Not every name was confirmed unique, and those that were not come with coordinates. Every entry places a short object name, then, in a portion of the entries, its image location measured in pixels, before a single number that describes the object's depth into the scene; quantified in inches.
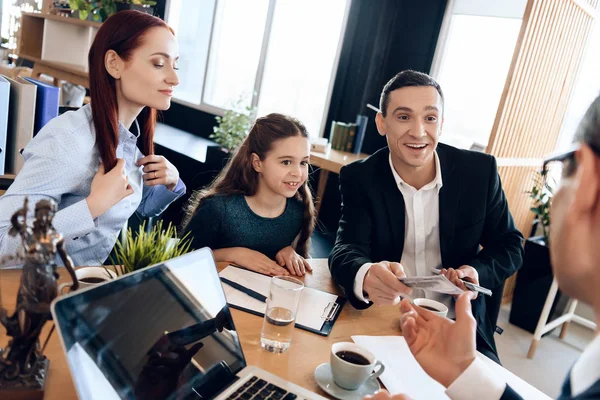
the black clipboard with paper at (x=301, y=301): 49.6
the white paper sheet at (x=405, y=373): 41.6
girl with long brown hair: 73.0
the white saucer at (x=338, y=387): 38.6
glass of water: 43.8
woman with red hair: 51.3
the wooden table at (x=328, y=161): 130.6
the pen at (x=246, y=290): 52.5
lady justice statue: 28.0
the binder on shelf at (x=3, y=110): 70.7
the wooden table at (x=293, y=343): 34.7
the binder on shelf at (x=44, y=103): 75.6
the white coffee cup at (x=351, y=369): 38.5
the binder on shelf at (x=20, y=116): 73.3
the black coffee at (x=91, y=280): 41.6
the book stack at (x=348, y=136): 151.4
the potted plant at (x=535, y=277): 135.4
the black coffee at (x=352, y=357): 39.9
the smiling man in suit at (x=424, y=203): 73.4
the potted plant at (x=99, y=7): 143.6
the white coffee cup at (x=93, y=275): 41.6
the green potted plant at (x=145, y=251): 42.3
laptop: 27.9
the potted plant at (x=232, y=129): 154.5
